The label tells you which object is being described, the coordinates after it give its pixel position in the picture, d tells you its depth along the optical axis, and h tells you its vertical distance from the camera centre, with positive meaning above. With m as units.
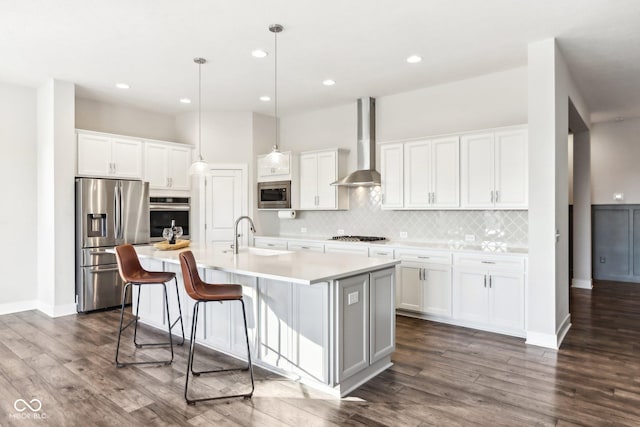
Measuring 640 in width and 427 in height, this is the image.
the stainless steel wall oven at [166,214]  5.96 +0.01
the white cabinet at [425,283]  4.52 -0.80
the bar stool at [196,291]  2.79 -0.56
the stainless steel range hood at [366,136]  5.81 +1.13
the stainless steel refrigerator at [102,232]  5.12 -0.23
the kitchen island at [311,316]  2.79 -0.79
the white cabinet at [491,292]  4.05 -0.83
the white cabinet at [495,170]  4.31 +0.48
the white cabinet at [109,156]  5.27 +0.80
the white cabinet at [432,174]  4.80 +0.49
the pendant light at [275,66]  3.55 +1.64
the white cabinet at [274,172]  6.26 +0.68
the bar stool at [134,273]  3.41 -0.53
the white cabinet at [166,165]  5.97 +0.76
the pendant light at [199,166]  4.16 +0.50
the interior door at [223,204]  6.40 +0.17
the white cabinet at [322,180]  5.96 +0.52
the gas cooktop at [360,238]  5.54 -0.35
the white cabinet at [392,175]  5.23 +0.51
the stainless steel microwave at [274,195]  6.35 +0.31
